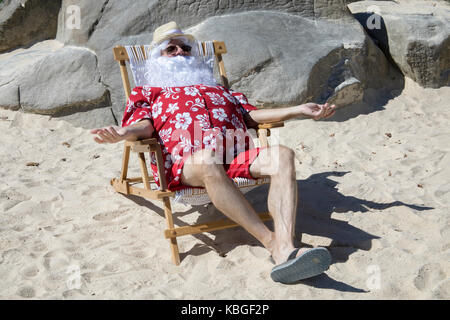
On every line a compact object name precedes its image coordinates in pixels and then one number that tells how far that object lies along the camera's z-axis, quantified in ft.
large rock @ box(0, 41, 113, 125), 17.53
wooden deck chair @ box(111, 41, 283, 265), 9.63
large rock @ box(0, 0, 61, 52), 21.07
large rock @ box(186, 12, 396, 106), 17.06
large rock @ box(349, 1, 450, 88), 18.90
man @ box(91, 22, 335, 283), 8.71
